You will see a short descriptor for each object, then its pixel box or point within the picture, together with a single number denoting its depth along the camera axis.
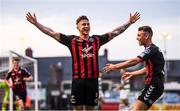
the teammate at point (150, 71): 16.61
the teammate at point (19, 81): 29.74
